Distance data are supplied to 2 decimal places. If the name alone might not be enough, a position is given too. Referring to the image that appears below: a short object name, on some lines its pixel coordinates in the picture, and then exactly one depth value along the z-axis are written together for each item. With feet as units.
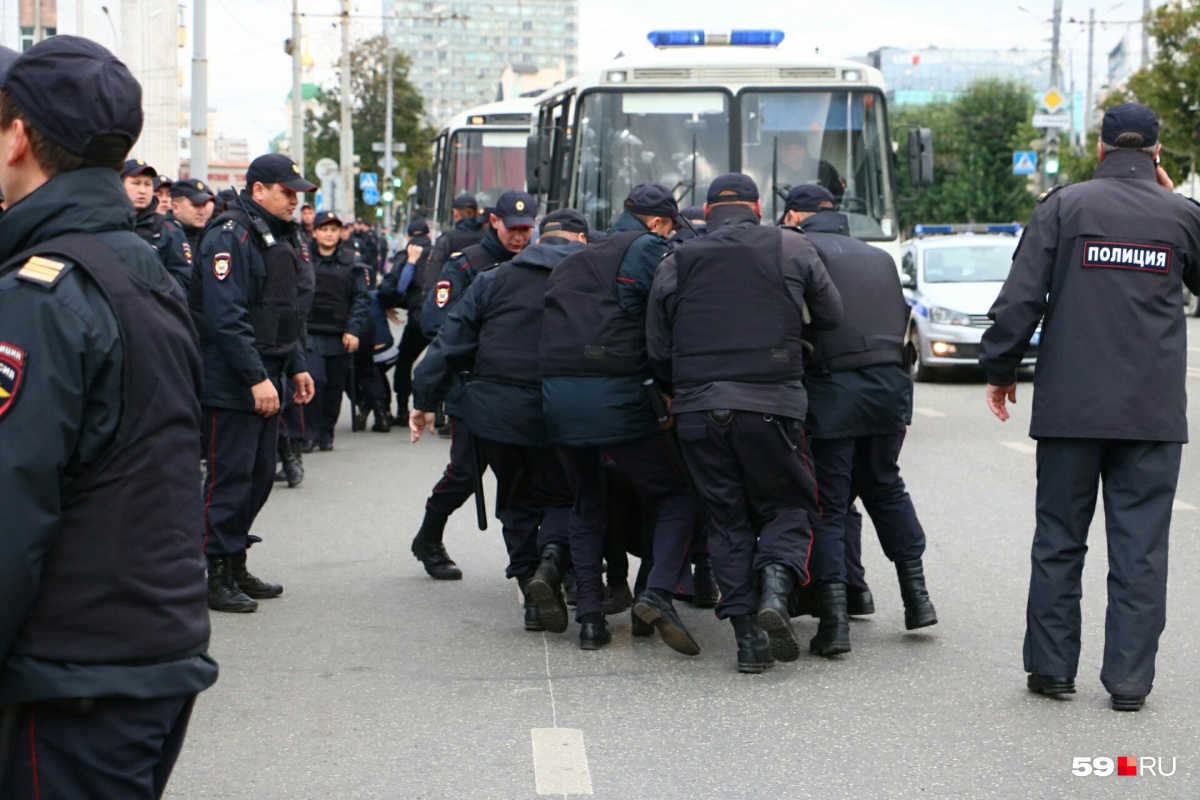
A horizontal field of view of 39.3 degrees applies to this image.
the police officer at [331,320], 41.91
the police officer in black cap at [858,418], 21.83
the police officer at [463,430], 25.93
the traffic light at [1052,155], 115.24
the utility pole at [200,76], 66.59
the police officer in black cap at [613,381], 21.86
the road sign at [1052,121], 105.60
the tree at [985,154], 257.34
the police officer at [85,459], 7.99
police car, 59.36
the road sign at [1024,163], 124.16
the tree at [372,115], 211.82
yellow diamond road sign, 109.91
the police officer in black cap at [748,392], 20.34
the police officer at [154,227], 28.71
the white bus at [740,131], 42.88
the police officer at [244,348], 23.45
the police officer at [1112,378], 18.35
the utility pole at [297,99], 104.88
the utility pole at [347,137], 129.49
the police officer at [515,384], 23.31
